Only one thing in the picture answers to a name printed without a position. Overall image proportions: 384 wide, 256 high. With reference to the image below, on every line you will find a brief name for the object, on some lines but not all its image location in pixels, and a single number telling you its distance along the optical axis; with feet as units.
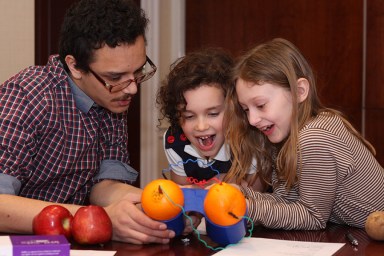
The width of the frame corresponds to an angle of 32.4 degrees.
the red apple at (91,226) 4.90
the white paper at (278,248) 4.65
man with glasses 6.31
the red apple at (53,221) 4.99
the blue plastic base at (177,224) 4.94
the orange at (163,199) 4.74
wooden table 4.72
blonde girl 5.64
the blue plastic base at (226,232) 4.75
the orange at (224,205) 4.62
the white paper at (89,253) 4.63
